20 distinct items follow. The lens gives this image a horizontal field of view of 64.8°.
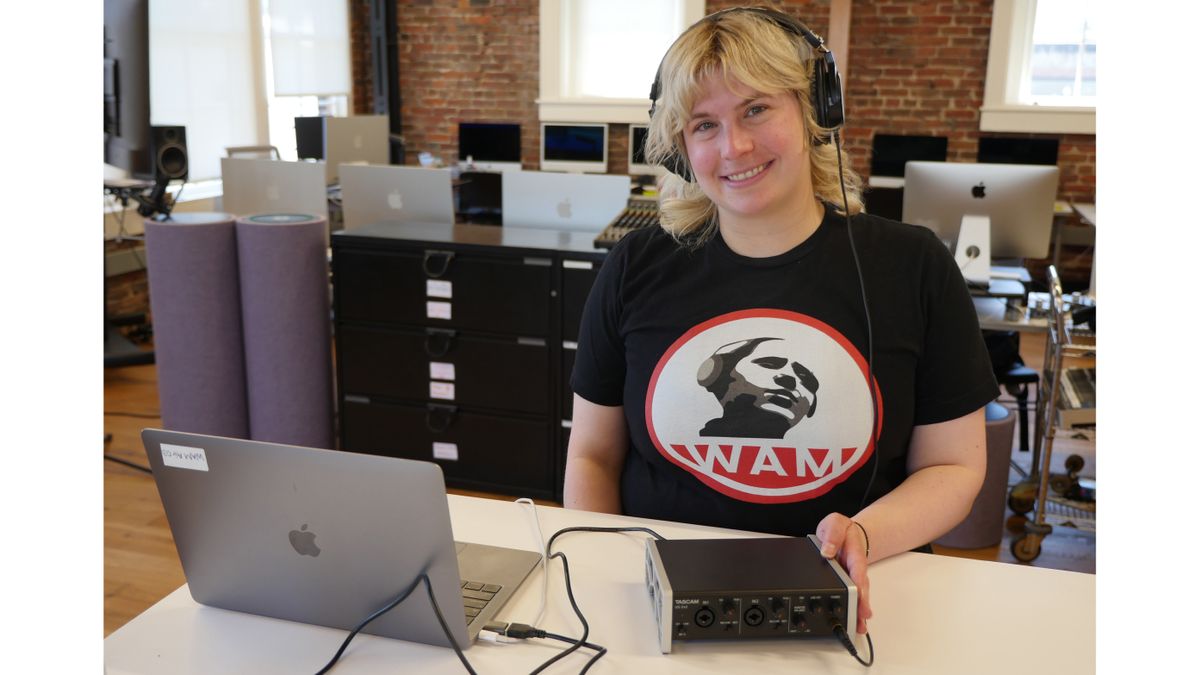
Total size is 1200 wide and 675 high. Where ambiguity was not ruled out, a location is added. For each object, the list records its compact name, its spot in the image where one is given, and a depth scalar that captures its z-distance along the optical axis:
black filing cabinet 3.11
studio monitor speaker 3.95
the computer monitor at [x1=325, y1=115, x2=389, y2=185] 6.24
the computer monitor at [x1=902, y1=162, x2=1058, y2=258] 3.29
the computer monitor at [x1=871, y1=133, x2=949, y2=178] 6.19
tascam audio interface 0.98
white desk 0.99
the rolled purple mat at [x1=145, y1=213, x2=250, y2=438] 3.07
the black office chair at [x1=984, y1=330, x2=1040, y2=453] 3.21
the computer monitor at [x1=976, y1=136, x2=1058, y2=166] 6.02
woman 1.32
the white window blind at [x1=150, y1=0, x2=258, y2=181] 5.34
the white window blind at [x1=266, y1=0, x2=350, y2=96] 6.43
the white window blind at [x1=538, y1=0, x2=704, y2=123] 7.02
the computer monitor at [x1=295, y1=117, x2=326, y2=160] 6.30
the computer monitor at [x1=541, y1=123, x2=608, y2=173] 6.81
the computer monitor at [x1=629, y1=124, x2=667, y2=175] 6.69
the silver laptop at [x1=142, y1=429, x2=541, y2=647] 0.94
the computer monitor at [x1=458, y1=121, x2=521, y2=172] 7.15
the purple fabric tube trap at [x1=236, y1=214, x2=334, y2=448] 3.12
